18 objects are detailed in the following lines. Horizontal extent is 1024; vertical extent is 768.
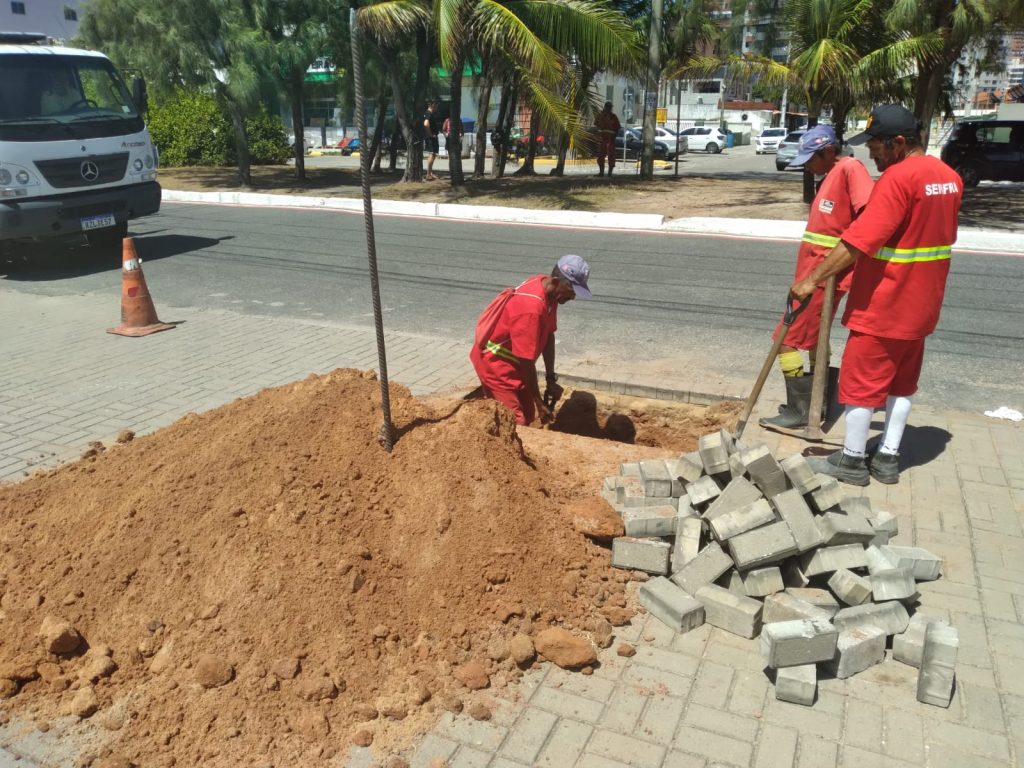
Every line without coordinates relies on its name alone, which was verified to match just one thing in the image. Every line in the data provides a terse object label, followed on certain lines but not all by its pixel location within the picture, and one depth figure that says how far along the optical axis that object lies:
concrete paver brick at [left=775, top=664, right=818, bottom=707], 3.06
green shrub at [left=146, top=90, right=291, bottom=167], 26.39
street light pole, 18.33
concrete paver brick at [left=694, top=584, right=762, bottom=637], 3.44
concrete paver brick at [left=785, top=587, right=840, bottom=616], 3.44
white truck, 10.43
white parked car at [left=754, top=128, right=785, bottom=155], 41.25
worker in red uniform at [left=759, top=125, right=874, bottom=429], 5.07
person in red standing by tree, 20.72
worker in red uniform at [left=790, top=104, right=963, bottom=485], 4.29
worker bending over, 4.95
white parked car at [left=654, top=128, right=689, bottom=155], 39.90
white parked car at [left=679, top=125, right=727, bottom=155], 42.66
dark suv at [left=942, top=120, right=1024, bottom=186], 21.23
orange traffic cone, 8.22
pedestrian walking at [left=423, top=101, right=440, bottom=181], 23.08
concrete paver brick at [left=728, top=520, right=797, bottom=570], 3.46
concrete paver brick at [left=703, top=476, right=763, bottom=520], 3.66
